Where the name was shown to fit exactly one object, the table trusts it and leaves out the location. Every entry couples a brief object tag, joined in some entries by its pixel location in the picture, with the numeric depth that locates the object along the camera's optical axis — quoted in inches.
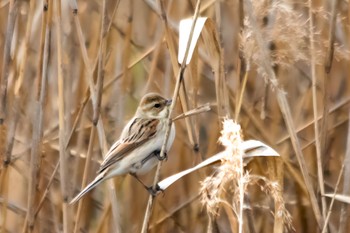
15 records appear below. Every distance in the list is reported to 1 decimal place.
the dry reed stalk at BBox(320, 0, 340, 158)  167.3
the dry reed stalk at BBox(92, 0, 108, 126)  177.5
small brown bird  181.5
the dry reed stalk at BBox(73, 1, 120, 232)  180.2
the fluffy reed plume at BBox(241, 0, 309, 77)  175.2
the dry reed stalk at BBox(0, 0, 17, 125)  179.7
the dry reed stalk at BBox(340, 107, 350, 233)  180.4
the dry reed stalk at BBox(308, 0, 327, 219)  175.9
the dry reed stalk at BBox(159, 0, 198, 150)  171.5
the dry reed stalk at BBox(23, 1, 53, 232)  177.5
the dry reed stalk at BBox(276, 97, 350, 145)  234.8
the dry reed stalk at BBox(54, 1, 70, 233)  181.0
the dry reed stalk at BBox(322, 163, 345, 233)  161.0
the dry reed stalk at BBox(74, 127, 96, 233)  191.2
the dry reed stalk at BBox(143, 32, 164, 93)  225.3
